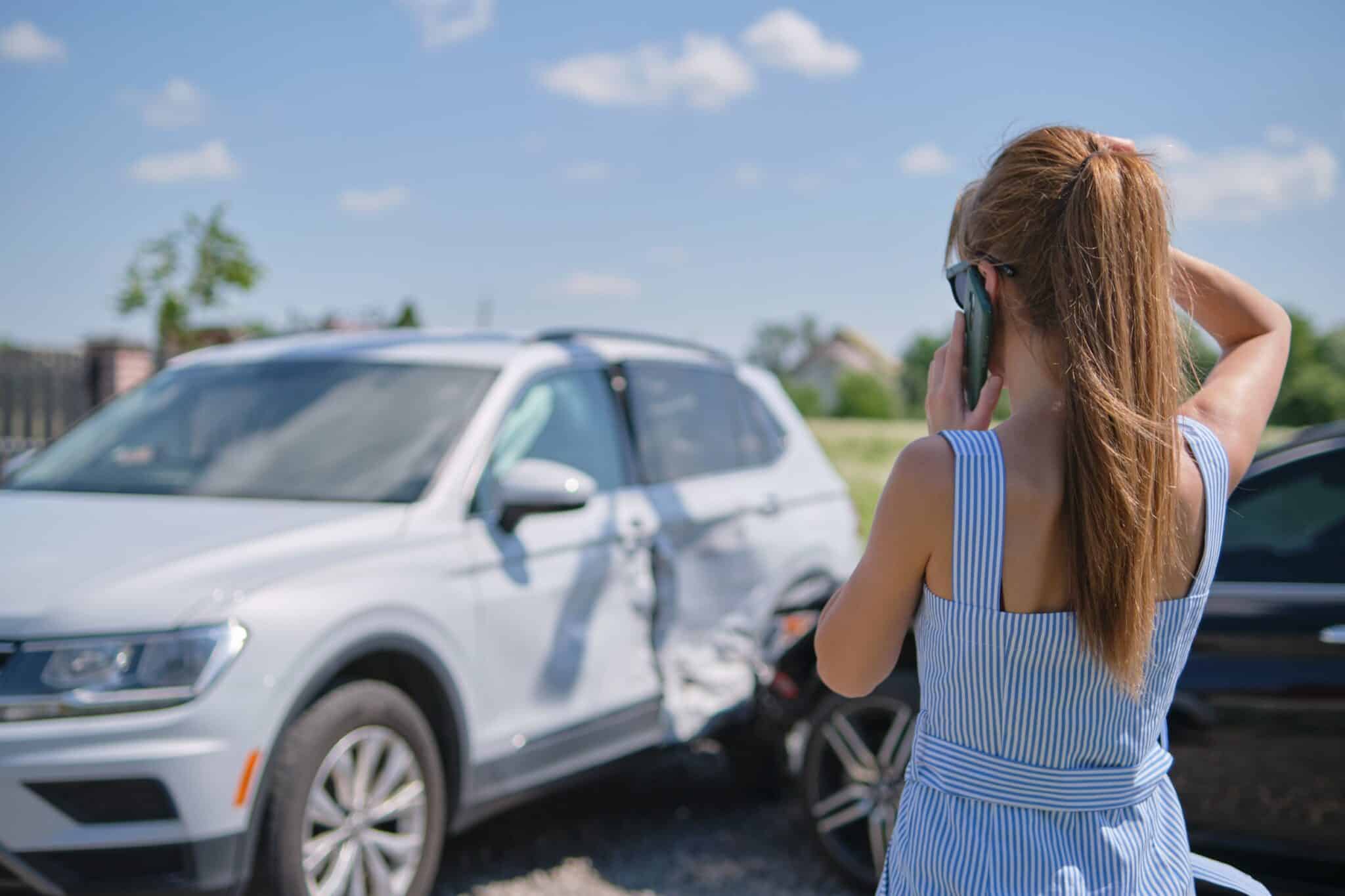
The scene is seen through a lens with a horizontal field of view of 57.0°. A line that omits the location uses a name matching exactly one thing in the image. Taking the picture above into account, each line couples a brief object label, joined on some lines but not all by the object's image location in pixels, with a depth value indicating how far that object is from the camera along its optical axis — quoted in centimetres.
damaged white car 294
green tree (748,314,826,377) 10862
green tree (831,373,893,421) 5769
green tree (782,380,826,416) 5375
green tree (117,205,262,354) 1900
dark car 353
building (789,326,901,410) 9650
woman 147
